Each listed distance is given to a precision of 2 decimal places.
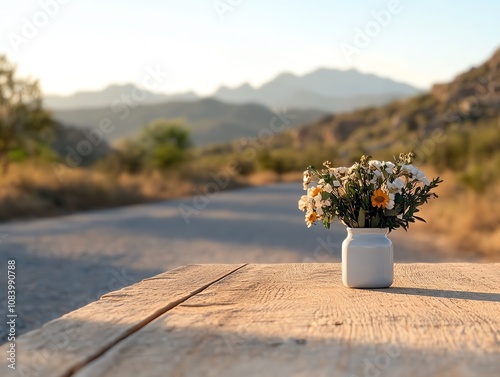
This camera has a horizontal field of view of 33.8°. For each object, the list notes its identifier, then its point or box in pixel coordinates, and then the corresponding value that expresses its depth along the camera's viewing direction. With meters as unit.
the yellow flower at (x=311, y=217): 3.02
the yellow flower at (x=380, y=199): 2.90
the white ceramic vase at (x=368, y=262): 2.89
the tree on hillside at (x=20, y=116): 20.22
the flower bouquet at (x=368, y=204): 2.90
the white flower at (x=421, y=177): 2.95
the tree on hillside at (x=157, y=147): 29.50
